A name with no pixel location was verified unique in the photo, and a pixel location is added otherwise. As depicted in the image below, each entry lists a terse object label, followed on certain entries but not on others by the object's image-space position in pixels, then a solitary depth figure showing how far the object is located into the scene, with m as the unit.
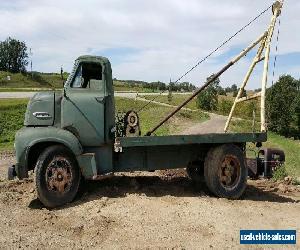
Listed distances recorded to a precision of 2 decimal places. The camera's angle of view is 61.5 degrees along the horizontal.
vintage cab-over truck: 4.37
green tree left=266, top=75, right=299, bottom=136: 30.42
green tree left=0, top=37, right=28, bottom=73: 41.72
